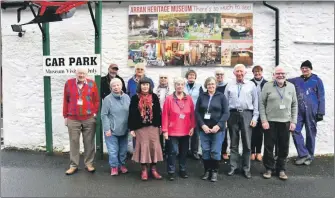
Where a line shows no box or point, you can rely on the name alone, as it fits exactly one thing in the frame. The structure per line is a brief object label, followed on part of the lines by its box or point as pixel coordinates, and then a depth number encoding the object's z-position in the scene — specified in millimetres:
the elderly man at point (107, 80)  6434
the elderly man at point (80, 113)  5633
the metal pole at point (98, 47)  6590
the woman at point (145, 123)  5336
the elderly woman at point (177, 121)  5383
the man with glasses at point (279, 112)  5410
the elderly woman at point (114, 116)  5527
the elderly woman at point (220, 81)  5945
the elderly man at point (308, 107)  6332
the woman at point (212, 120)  5324
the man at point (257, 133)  6113
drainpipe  6805
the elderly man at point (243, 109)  5527
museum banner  6926
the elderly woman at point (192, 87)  6207
